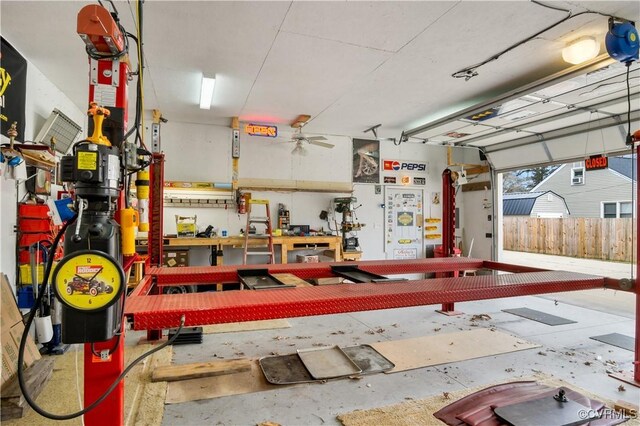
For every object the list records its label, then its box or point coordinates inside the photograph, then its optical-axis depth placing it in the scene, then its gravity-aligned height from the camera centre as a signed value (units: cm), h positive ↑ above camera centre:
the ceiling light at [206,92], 443 +176
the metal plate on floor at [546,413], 184 -109
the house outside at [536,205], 1662 +82
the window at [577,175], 1520 +205
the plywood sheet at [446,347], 322 -132
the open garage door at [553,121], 394 +159
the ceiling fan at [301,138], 609 +144
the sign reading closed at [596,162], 476 +83
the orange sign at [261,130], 632 +166
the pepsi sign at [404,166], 789 +127
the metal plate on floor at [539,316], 448 -132
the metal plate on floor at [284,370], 278 -132
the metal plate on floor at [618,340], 362 -132
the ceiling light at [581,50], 334 +170
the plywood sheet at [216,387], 253 -132
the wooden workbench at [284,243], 573 -43
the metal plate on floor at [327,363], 289 -131
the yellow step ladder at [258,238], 606 -35
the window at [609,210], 1362 +45
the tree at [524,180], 2002 +256
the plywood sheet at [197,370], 276 -128
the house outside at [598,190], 1345 +134
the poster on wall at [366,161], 765 +133
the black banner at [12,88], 318 +128
